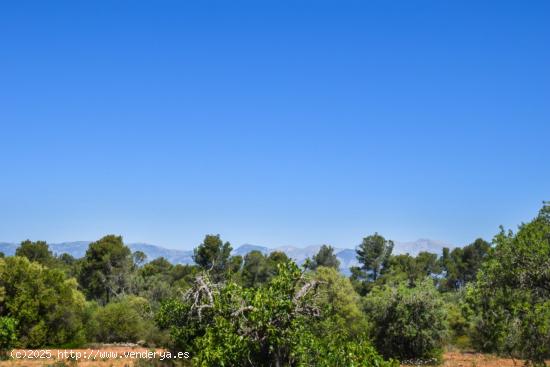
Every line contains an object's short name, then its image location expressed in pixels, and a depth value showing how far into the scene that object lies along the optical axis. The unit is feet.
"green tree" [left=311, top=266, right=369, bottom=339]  137.90
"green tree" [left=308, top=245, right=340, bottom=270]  332.60
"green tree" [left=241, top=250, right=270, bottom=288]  279.49
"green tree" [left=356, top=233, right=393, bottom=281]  323.98
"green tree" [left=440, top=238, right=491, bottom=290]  311.06
